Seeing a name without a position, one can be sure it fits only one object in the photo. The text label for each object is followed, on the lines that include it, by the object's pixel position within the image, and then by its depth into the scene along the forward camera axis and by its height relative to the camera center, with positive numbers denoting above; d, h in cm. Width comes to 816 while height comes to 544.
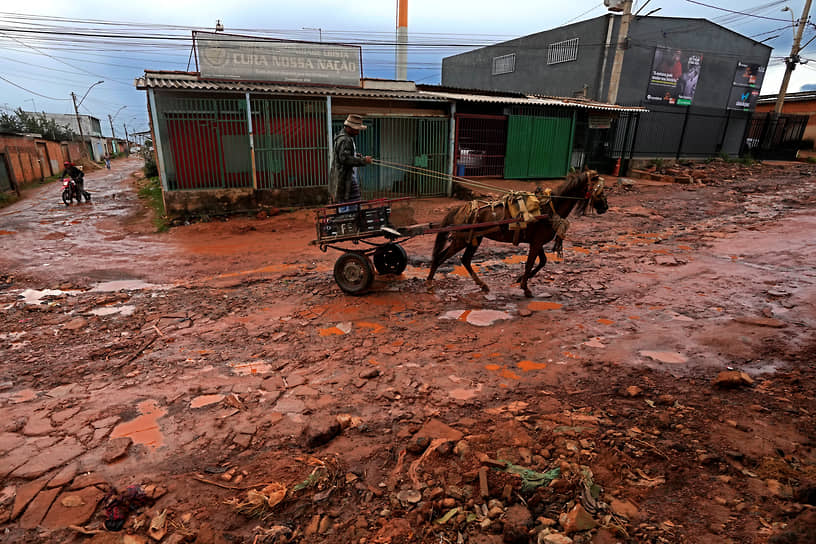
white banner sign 1129 +226
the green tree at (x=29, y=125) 2990 +94
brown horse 550 -99
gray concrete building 2108 +402
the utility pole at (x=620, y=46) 1781 +429
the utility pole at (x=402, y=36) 2334 +598
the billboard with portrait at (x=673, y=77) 2195 +380
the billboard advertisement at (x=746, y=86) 2486 +380
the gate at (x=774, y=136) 2409 +95
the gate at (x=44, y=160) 2394 -123
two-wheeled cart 570 -115
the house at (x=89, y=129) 4589 +119
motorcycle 1438 -172
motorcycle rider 1418 -120
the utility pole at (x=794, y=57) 2177 +488
